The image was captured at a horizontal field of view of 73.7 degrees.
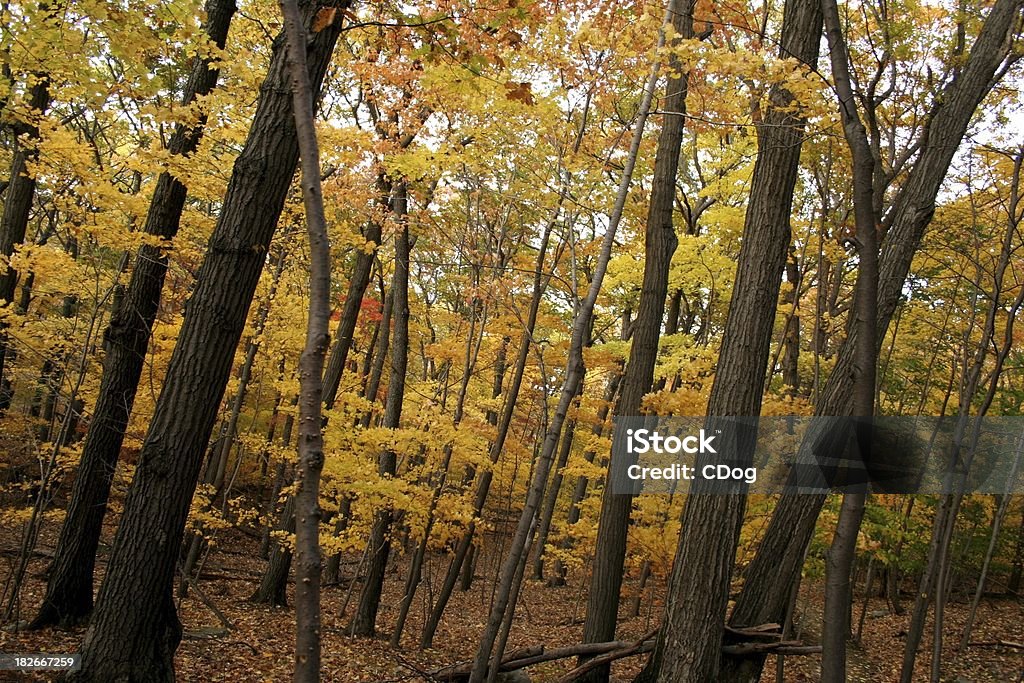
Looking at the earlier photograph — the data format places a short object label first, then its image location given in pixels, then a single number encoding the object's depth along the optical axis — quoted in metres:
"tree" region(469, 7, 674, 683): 5.06
